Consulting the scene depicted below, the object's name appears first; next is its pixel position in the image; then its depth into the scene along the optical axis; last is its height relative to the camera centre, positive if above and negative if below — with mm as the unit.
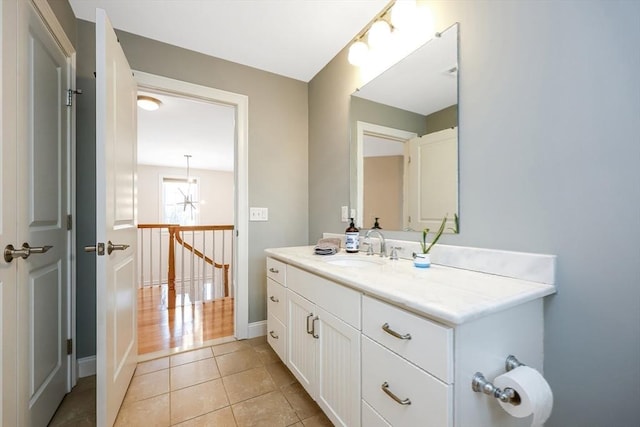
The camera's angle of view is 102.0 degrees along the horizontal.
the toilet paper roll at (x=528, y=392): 655 -461
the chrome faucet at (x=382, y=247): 1591 -210
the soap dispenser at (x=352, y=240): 1739 -188
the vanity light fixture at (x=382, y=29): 1374 +1068
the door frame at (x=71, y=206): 1539 +32
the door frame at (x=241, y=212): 2148 +1
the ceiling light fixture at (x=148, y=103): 2632 +1146
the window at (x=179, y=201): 6113 +257
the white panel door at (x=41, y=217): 1063 -26
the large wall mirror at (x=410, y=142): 1255 +413
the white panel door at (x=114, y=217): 1158 -29
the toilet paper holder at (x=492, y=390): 669 -464
